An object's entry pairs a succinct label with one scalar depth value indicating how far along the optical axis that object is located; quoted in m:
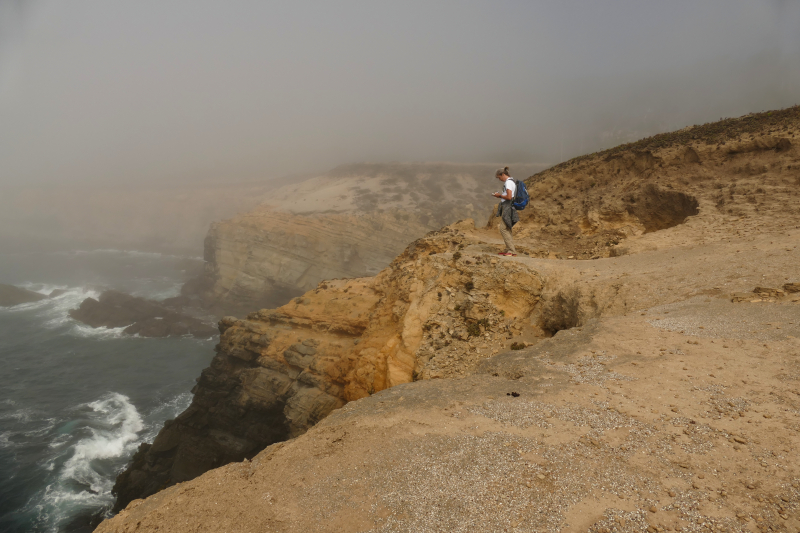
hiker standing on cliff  10.88
